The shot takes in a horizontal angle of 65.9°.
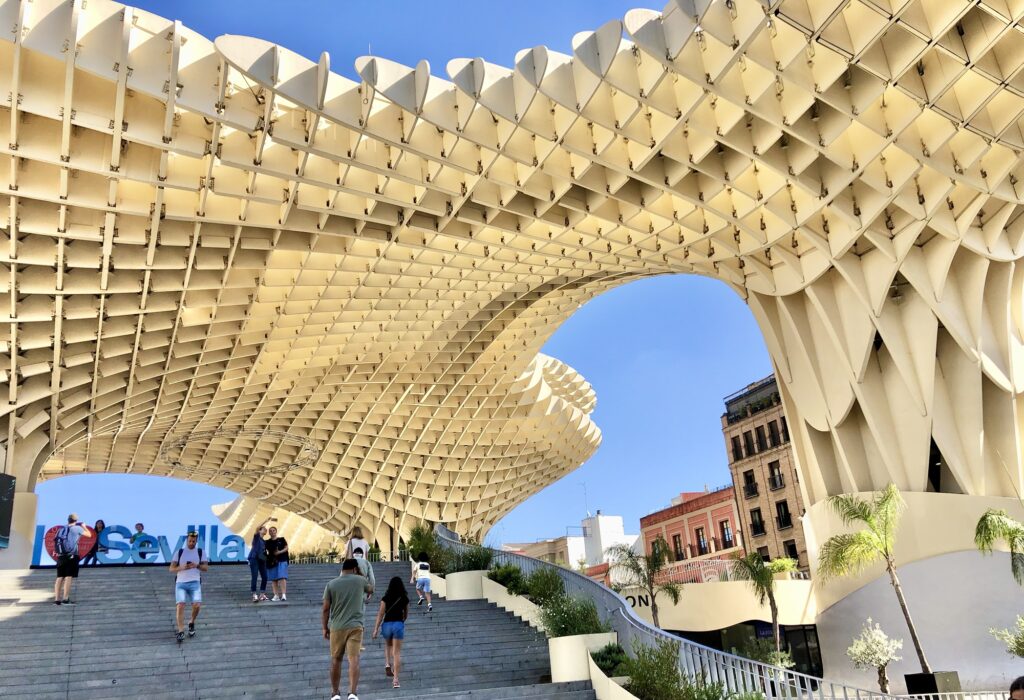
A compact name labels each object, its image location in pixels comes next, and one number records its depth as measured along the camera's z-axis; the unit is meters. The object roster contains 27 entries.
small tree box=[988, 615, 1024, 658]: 20.44
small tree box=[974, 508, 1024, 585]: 20.12
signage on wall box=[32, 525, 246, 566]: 34.72
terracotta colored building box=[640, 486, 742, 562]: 66.81
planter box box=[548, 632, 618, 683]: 13.05
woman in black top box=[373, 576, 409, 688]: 12.91
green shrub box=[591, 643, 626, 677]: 12.17
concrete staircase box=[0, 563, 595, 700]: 12.35
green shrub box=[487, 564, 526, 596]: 17.88
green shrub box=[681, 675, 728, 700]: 10.06
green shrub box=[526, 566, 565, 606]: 16.47
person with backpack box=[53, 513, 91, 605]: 16.91
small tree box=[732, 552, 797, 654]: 30.69
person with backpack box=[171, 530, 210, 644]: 14.49
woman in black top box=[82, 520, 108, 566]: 26.20
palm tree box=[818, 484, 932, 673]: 21.86
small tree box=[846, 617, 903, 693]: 22.45
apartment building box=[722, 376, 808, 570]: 58.50
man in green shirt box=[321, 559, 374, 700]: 11.02
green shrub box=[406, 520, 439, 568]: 23.77
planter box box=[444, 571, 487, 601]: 19.91
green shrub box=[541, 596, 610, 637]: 13.86
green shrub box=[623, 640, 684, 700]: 10.69
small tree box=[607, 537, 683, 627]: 33.88
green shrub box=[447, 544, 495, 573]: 20.64
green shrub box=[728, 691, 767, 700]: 9.64
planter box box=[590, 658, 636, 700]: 11.45
